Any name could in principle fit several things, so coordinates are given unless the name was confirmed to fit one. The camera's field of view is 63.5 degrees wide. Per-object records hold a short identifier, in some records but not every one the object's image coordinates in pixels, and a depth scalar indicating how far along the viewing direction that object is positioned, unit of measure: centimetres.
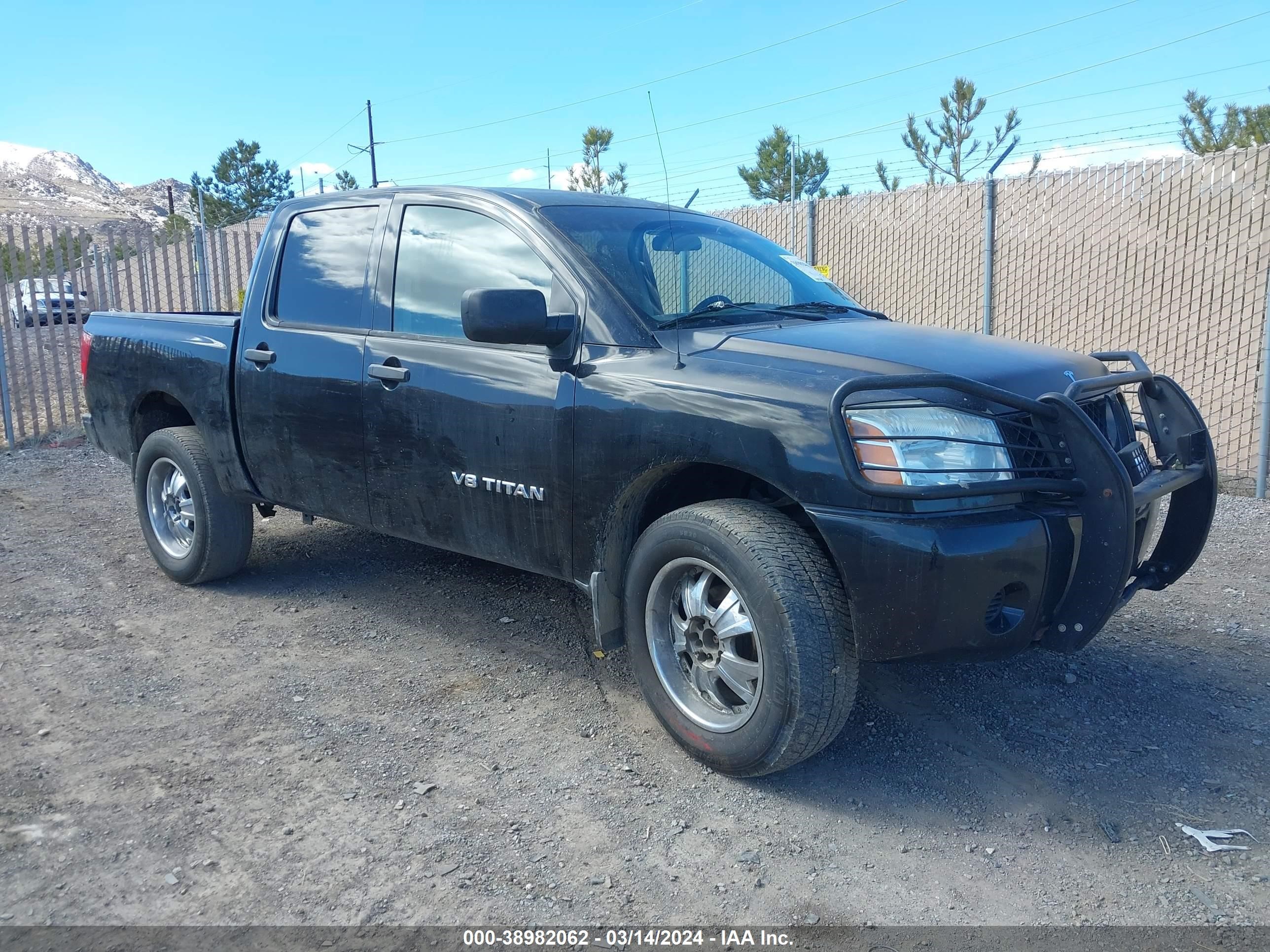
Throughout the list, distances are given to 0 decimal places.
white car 1026
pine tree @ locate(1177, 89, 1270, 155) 1809
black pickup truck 299
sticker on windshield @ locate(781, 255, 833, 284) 473
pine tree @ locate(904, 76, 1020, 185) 2825
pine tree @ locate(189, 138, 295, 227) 4766
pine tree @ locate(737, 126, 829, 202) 2580
